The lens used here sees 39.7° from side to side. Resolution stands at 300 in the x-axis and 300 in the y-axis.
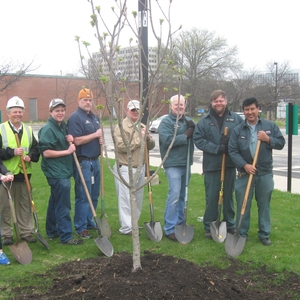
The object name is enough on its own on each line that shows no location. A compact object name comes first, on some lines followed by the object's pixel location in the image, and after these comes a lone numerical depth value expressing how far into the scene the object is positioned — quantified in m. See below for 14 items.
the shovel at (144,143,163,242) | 5.87
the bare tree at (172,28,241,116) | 49.31
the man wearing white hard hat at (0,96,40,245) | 5.49
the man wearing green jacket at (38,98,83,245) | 5.60
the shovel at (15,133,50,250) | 5.44
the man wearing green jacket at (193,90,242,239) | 5.84
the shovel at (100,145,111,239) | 5.98
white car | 31.60
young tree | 3.65
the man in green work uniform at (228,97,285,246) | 5.58
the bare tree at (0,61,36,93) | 12.09
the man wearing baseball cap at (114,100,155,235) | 5.96
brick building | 49.31
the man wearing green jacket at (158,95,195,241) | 5.88
